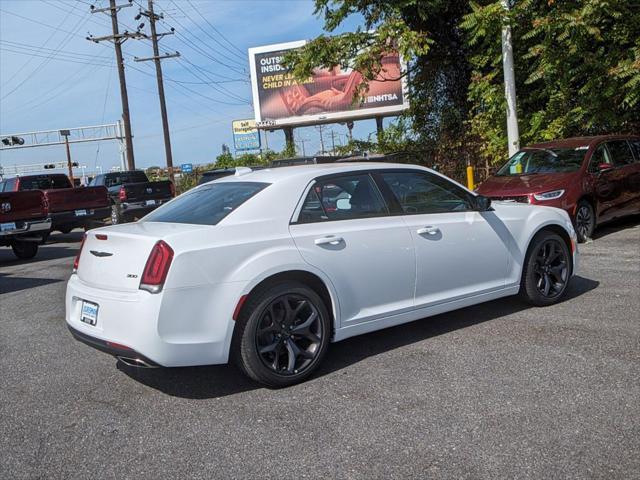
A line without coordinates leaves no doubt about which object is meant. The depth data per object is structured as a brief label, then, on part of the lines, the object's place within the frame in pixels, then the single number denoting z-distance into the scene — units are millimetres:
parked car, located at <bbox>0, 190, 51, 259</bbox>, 12914
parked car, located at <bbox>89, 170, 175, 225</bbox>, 19281
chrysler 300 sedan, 3957
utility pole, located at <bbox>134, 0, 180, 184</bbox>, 30609
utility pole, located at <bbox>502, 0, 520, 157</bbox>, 13414
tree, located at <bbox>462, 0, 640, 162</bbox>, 12547
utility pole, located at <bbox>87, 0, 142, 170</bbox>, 27594
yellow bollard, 15250
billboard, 38562
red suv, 9680
